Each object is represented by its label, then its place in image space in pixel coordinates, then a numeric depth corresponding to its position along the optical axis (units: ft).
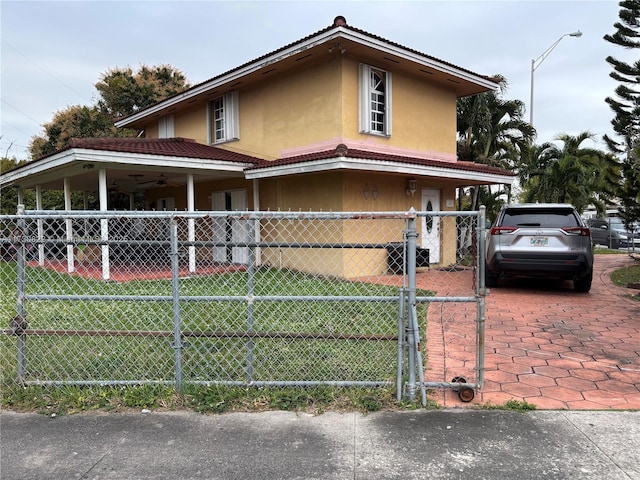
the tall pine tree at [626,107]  37.52
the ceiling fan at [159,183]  46.62
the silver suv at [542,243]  26.43
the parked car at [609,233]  68.49
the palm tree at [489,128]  58.08
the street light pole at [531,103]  74.49
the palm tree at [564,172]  59.36
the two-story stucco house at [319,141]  33.86
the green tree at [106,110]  83.20
